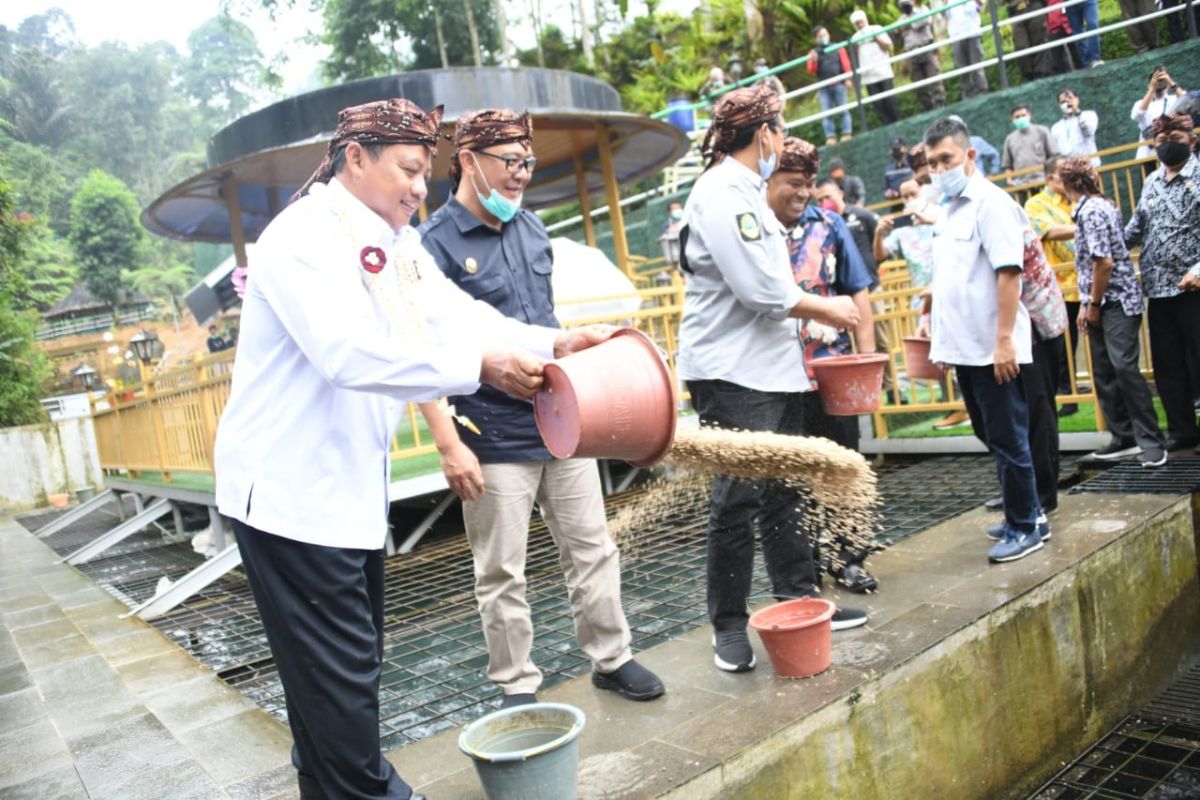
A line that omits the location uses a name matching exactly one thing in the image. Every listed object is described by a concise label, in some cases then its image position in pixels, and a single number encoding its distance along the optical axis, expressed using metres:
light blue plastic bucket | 2.04
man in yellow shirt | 6.18
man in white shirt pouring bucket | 1.95
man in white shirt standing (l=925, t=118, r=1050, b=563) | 3.75
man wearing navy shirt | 2.82
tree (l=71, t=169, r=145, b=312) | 30.03
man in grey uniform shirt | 3.04
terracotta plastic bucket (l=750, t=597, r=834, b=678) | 2.82
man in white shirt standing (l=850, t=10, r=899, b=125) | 13.22
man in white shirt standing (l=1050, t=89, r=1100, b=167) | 10.02
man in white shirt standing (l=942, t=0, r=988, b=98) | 12.55
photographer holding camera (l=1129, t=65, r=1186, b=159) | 8.86
